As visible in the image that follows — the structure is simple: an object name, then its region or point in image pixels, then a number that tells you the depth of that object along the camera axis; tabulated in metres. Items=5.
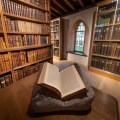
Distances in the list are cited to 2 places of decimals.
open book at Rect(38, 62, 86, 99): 0.46
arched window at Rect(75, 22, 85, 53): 3.44
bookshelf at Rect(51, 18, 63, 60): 3.74
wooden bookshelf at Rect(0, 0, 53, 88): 1.33
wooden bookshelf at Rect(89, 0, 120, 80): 2.08
